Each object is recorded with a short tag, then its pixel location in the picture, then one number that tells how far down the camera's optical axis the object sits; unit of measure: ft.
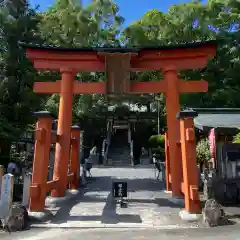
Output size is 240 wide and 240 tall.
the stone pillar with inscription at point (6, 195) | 21.88
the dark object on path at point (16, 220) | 20.25
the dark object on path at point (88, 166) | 44.98
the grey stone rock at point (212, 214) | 20.44
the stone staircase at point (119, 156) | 84.91
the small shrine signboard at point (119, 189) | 26.63
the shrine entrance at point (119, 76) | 28.87
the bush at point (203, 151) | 36.34
